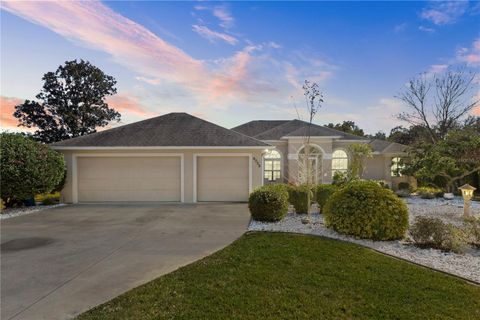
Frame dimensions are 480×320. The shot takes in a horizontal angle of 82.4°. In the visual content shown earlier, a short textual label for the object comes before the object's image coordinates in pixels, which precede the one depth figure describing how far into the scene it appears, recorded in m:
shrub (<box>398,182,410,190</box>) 19.00
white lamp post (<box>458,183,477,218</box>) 9.73
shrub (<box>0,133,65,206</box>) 10.79
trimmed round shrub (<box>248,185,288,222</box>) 8.91
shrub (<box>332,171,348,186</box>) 15.03
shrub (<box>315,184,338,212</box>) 10.34
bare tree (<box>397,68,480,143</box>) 22.52
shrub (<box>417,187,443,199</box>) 15.20
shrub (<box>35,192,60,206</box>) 13.54
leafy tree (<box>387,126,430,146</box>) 35.12
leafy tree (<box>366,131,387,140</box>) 53.57
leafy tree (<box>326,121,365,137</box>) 44.54
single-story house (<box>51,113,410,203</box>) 13.84
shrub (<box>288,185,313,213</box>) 10.27
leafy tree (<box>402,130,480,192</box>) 14.81
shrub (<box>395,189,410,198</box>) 16.19
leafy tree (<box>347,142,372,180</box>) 15.52
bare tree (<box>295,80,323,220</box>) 9.22
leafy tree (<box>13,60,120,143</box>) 28.34
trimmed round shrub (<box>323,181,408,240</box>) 6.80
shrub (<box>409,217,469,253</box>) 6.17
